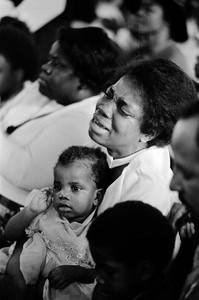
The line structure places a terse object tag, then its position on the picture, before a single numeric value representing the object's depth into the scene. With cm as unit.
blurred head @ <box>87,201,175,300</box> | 202
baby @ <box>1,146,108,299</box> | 229
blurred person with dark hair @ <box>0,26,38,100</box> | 263
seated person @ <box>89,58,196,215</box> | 222
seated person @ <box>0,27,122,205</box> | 252
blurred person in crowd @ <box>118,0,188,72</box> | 259
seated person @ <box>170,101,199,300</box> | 192
